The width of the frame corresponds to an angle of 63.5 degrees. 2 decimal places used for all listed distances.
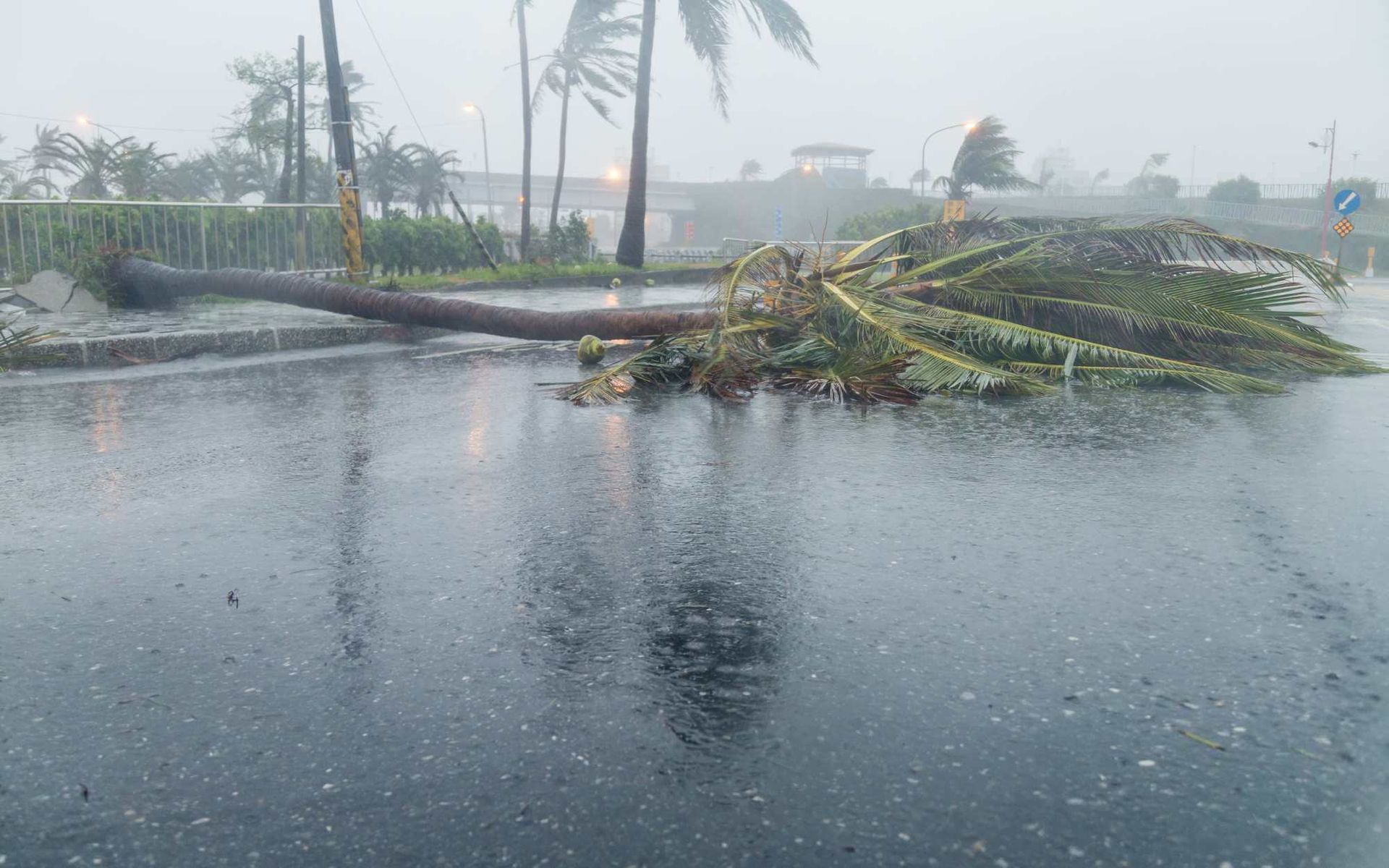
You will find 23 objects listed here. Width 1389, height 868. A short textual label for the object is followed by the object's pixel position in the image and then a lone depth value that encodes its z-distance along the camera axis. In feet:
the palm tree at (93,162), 70.28
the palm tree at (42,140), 110.55
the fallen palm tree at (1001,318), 25.35
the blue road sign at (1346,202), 107.04
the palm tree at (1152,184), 255.09
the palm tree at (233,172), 173.17
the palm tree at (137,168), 72.45
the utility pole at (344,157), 52.54
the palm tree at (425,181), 200.13
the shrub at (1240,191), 231.91
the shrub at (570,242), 105.91
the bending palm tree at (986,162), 135.33
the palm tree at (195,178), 173.06
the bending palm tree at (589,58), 125.90
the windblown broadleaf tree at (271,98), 128.67
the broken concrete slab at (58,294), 43.45
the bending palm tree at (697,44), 88.43
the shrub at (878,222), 138.00
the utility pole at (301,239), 54.70
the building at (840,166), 287.69
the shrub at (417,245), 80.94
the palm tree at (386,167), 184.85
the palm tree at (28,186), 89.62
